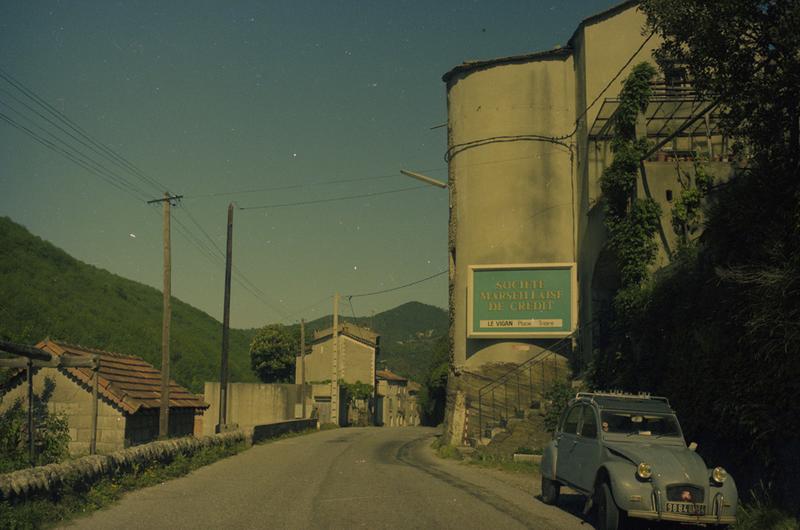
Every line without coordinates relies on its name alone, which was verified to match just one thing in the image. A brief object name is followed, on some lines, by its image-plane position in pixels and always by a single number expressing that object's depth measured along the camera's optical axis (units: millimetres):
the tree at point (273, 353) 88438
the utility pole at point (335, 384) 59734
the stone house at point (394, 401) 92125
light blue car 9852
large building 28734
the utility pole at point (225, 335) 34812
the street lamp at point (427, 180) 31430
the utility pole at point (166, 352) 26453
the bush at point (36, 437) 17281
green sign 29078
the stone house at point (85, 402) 25219
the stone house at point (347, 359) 81875
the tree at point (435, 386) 62006
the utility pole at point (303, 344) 60272
